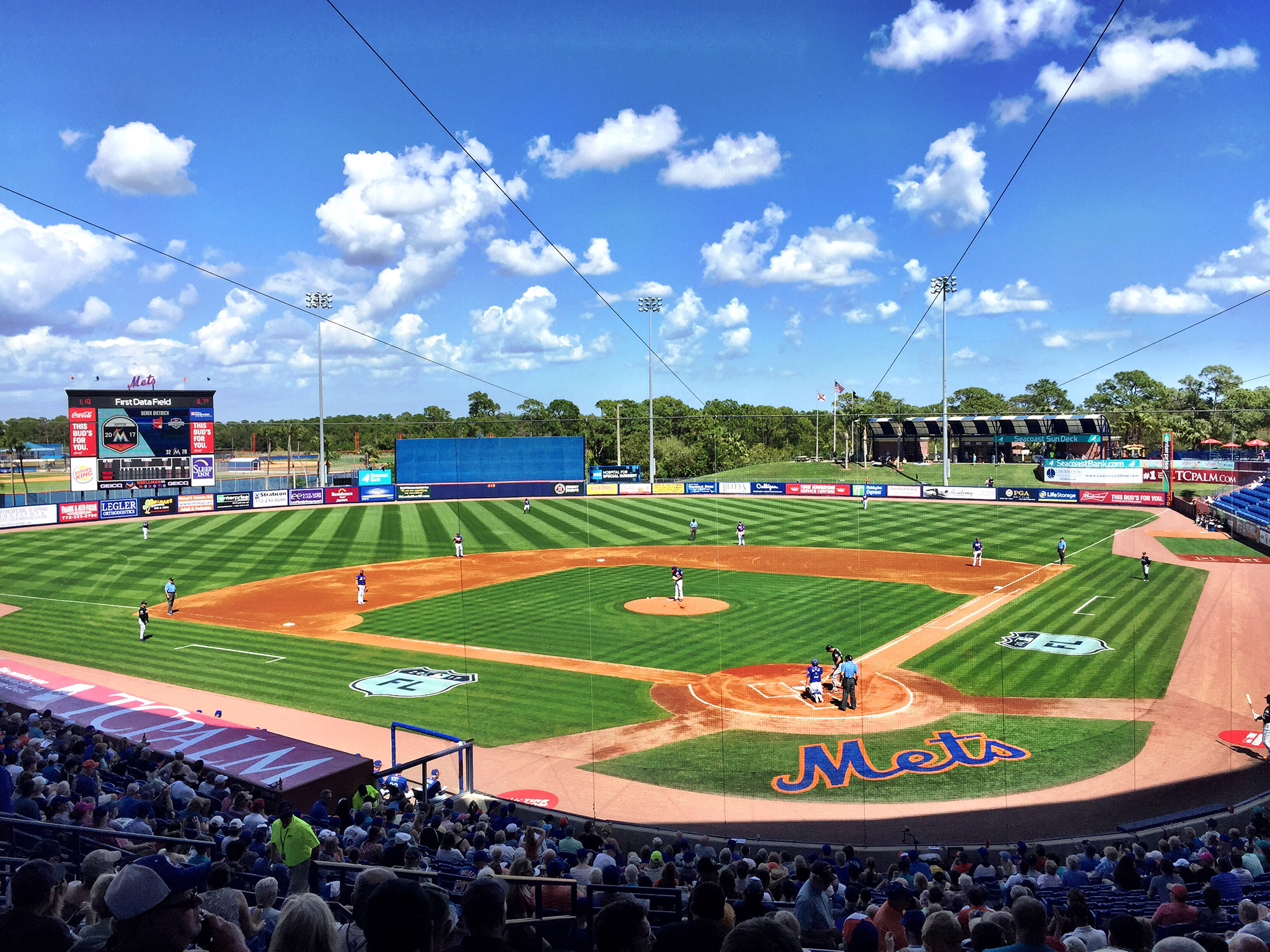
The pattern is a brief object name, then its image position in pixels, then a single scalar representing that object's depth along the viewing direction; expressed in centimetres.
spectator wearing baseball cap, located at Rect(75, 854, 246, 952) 342
